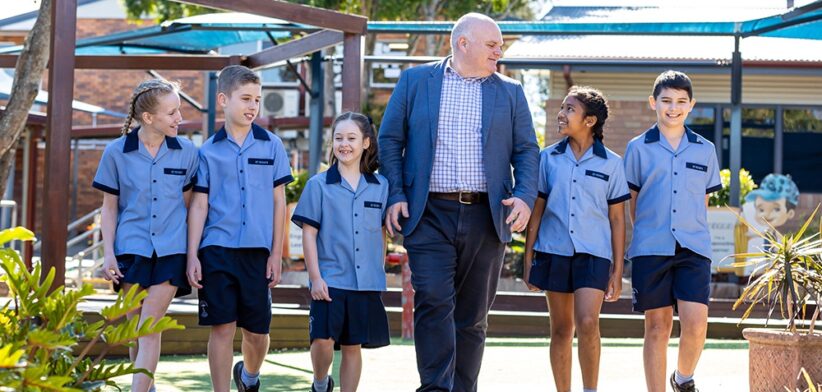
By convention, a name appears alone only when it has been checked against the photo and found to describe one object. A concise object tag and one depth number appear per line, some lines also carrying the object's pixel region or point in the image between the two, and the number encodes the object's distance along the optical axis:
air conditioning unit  43.91
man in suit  9.29
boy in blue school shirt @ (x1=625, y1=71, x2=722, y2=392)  10.10
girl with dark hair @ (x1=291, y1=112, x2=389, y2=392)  9.70
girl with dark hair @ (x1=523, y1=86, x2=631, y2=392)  9.95
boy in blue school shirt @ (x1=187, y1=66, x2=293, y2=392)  9.59
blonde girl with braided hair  9.40
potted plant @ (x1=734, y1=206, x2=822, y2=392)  10.23
